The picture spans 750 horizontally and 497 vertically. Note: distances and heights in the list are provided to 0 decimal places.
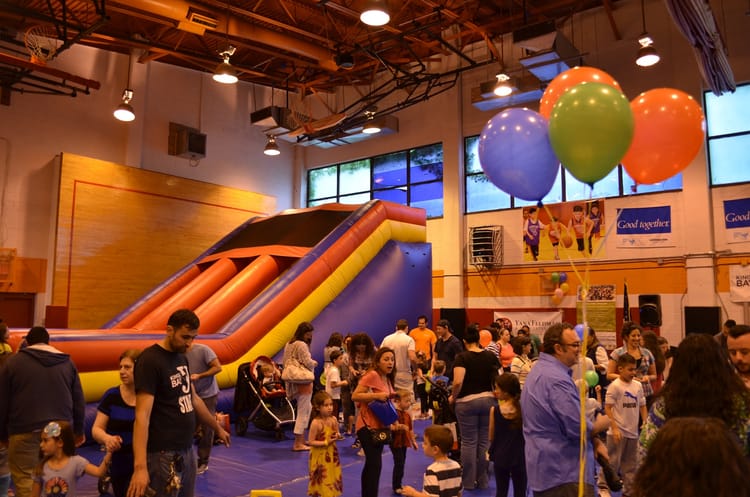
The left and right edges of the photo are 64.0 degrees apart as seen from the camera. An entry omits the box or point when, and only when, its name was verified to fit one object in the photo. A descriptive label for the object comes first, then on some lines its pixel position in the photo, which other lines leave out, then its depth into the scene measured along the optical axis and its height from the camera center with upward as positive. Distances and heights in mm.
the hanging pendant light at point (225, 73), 9383 +3591
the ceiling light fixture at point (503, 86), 10578 +3859
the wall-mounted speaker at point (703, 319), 10539 -205
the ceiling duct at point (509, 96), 12328 +4426
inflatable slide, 7422 +252
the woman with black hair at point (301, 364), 6574 -688
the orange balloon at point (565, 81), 3863 +1482
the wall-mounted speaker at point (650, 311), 11125 -68
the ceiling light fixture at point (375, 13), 7496 +3683
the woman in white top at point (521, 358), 5527 -492
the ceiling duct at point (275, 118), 13320 +4184
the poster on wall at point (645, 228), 11516 +1553
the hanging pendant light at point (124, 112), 10711 +3392
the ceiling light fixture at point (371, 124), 13055 +4036
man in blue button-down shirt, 2969 -569
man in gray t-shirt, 5453 -693
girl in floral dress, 4438 -1173
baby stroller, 7121 -1152
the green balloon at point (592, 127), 3162 +959
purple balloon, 3574 +925
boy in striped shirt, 3150 -868
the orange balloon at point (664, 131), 3596 +1063
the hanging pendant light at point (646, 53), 9523 +4038
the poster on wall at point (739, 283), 10567 +442
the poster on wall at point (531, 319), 12594 -269
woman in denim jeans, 4738 -732
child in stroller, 7297 -911
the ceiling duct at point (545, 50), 10383 +4636
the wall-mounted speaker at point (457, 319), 13555 -310
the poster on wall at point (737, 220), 10773 +1595
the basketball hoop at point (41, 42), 10211 +4601
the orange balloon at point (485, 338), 8742 -470
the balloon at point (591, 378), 4986 -596
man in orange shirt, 8398 -631
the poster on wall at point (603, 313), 11711 -123
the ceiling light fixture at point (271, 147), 13234 +3511
